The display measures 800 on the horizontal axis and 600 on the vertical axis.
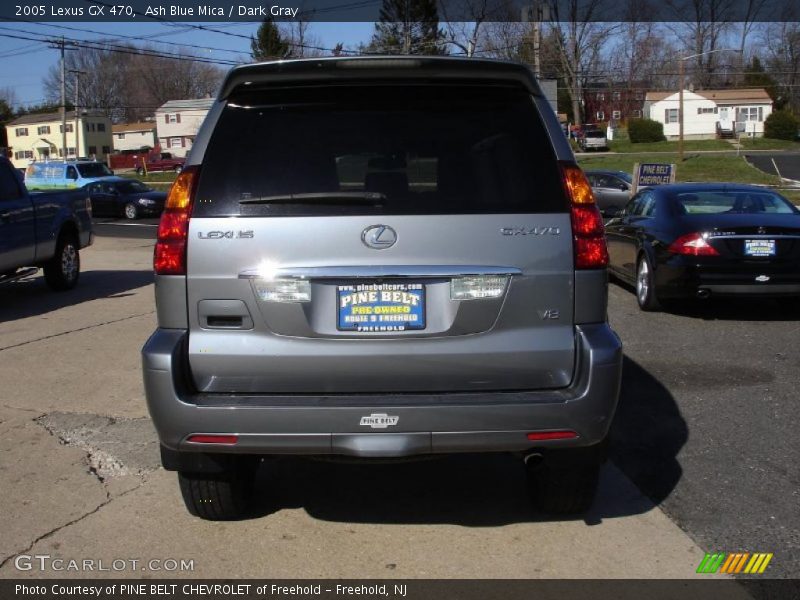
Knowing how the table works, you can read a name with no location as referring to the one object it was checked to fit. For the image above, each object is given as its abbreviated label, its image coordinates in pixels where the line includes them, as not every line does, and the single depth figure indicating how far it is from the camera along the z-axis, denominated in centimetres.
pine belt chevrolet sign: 2109
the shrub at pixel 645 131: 7312
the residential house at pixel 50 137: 9338
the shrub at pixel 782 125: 7394
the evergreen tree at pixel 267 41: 6619
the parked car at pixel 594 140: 6712
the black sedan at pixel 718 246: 905
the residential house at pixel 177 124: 8438
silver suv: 353
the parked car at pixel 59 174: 3350
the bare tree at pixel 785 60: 8750
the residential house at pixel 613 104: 9475
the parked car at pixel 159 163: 6347
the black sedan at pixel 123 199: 2998
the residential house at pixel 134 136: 11119
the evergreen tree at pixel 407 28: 6231
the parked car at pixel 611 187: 2417
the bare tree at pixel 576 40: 7569
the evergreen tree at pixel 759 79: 8806
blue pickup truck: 1082
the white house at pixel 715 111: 8256
